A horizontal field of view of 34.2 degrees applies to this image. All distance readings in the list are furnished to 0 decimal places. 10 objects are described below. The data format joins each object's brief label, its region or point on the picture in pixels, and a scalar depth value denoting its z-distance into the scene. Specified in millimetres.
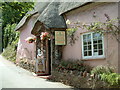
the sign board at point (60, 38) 11523
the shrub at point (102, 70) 8633
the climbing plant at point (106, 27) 9016
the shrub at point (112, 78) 7508
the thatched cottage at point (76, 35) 9477
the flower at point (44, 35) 12031
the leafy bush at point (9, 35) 24888
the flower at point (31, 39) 14278
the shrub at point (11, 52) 21569
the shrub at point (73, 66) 10109
